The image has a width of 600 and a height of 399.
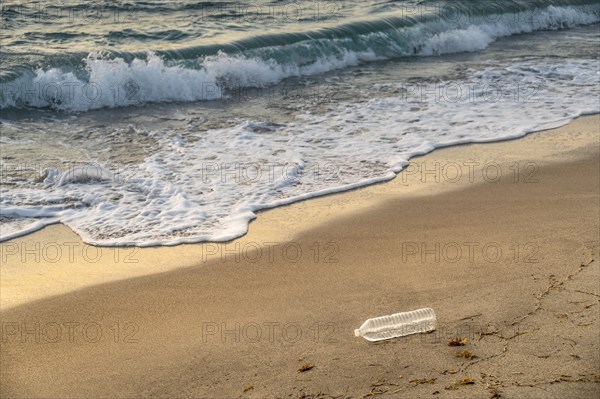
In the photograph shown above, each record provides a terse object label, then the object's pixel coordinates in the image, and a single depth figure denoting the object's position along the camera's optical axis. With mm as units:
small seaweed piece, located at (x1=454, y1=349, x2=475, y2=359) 4422
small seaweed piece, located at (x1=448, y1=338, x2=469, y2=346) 4559
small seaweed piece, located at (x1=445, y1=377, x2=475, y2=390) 4141
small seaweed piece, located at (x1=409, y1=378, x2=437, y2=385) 4211
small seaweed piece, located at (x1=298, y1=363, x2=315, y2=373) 4422
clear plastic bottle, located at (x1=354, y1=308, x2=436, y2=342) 4738
